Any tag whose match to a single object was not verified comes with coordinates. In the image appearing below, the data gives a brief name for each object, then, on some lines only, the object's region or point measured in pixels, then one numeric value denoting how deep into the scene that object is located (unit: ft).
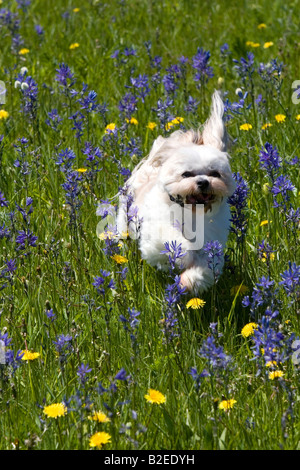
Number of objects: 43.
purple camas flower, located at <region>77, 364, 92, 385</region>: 16.40
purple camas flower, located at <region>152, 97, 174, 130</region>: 30.91
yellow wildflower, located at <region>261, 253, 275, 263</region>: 23.06
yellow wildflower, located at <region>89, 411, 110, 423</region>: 16.10
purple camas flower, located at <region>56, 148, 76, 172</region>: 24.49
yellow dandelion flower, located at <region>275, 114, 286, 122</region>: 33.86
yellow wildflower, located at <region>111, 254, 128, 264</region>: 23.81
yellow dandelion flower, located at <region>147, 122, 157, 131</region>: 34.40
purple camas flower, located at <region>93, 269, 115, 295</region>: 18.11
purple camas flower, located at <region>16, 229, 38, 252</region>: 21.72
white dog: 25.09
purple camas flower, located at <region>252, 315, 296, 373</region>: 16.35
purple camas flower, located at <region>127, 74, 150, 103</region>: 34.36
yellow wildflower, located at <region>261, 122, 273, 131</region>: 32.83
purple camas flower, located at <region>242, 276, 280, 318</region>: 18.73
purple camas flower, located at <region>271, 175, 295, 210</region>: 22.97
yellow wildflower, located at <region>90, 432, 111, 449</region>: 15.61
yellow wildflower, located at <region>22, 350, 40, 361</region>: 19.22
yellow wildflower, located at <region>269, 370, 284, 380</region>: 17.43
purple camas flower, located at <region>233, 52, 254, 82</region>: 31.30
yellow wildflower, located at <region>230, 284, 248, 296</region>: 24.36
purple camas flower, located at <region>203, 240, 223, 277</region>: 21.59
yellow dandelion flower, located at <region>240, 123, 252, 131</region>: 32.96
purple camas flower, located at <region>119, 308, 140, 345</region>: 17.06
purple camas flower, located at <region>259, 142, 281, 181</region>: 23.76
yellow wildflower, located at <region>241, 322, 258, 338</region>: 21.44
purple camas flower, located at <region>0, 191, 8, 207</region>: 23.23
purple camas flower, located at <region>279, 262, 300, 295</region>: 18.79
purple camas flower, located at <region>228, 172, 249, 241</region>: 23.94
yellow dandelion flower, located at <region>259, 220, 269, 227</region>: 27.66
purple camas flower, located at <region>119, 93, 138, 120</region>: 33.24
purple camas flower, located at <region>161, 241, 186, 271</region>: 20.69
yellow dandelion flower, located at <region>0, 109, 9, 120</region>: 34.58
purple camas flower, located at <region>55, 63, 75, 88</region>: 31.92
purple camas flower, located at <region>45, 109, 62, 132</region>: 31.34
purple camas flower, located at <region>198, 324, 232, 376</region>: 16.40
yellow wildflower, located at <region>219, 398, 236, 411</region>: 17.22
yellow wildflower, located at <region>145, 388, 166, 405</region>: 17.46
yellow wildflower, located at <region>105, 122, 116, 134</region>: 32.56
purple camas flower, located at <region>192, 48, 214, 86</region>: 34.53
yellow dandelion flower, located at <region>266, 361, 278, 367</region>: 17.26
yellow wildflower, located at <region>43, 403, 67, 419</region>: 16.89
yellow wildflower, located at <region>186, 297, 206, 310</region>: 22.90
